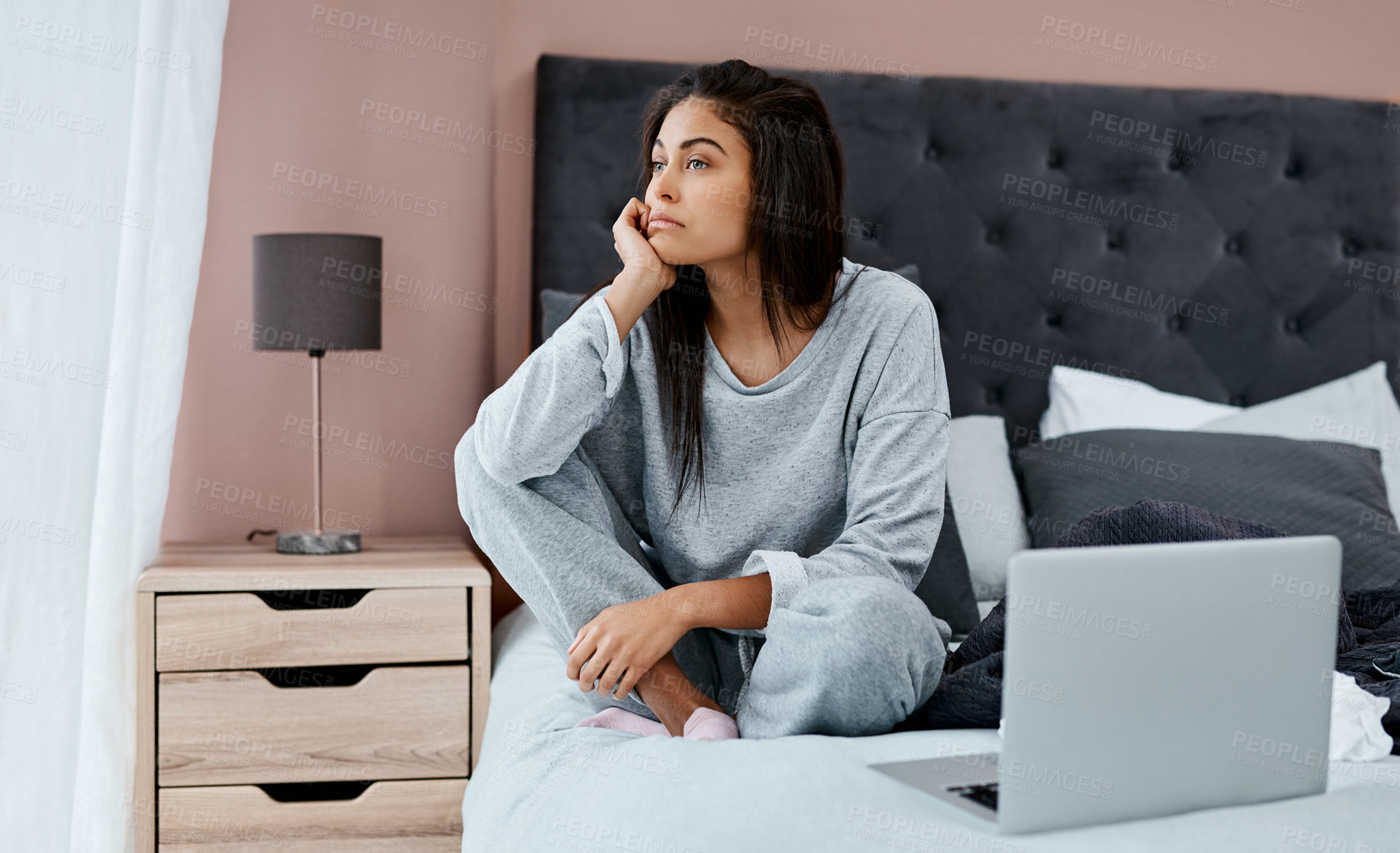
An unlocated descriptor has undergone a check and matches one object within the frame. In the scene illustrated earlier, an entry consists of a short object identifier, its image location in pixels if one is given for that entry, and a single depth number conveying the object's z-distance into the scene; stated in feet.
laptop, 2.44
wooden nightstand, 5.21
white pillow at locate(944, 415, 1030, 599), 6.16
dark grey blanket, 3.44
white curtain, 4.82
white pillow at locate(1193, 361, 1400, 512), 6.95
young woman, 3.91
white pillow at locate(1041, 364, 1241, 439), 7.09
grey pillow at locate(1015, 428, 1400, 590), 5.80
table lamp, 5.91
